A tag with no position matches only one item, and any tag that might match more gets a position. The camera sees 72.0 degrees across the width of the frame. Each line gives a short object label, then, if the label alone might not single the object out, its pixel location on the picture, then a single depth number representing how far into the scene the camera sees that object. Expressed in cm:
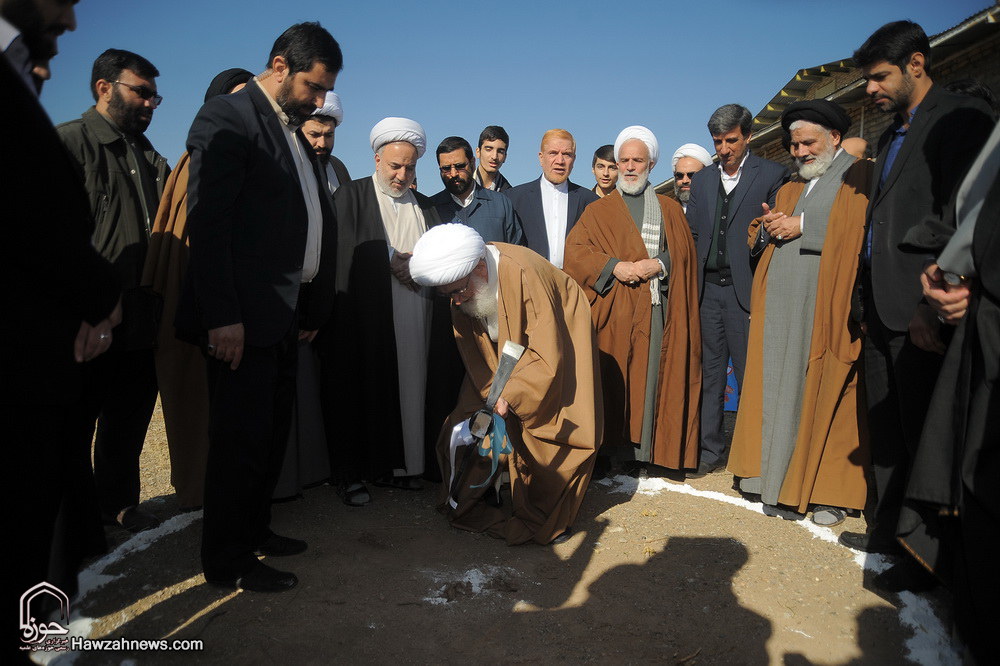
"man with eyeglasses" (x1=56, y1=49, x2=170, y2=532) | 337
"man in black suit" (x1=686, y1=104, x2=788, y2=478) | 452
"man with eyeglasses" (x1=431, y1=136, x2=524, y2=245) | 472
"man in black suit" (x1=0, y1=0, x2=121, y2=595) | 150
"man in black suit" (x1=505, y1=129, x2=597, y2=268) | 552
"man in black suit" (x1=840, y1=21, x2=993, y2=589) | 288
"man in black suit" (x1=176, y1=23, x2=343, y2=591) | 263
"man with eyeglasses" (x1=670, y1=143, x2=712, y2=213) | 626
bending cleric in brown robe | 333
